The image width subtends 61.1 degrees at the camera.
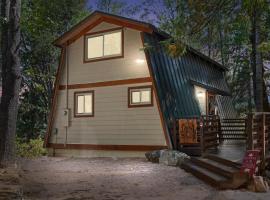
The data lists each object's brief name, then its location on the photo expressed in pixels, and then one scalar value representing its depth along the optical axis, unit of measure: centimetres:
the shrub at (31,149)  1086
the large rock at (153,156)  814
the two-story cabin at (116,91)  905
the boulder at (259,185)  517
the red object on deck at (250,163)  533
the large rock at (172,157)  777
